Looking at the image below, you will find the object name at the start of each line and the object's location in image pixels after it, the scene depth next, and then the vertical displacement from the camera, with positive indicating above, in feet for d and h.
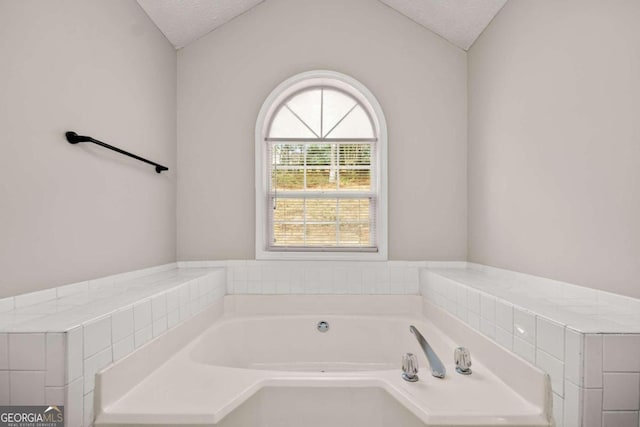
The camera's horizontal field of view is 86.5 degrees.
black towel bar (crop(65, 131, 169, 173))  4.48 +0.97
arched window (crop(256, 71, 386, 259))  8.11 +1.02
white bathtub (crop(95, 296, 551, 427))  3.37 -2.00
